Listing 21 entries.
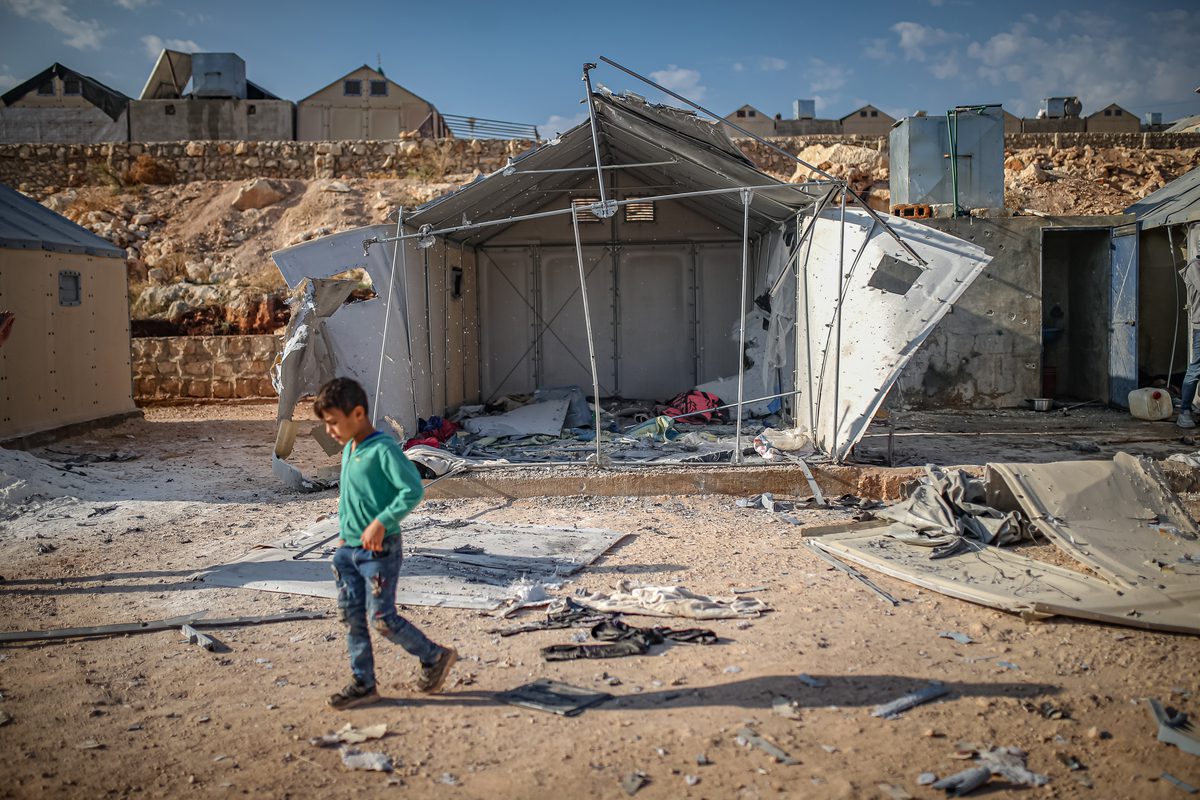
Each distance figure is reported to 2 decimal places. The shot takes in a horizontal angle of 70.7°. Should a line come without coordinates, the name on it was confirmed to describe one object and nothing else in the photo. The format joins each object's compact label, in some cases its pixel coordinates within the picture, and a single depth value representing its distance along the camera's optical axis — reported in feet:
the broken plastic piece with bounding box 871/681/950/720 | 10.62
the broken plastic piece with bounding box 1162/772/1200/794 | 8.89
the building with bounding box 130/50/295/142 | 90.17
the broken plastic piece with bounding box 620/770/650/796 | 9.10
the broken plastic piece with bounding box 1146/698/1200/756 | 9.67
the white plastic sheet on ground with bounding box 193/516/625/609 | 15.94
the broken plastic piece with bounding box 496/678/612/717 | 10.96
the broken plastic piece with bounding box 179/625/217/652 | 13.55
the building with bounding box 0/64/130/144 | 96.02
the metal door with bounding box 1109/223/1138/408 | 36.73
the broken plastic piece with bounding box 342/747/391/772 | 9.69
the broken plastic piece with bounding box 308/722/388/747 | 10.29
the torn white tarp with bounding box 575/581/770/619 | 14.42
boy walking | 10.92
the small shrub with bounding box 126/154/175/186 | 67.36
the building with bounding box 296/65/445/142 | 94.27
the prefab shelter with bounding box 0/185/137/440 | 33.53
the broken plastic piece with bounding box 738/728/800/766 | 9.60
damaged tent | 22.95
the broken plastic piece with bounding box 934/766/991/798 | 8.95
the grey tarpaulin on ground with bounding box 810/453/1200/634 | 13.87
